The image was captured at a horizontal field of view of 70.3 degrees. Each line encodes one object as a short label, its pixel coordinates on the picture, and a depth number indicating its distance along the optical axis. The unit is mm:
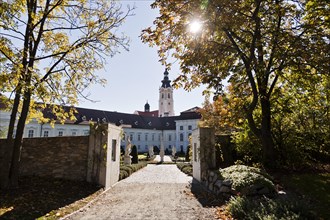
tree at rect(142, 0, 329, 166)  7547
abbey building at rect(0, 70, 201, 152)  48562
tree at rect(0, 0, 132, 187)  7477
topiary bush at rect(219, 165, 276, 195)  6922
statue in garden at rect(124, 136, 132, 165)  20328
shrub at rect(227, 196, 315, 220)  4648
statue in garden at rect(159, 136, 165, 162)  28016
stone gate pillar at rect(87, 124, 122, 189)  9828
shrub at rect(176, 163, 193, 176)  15133
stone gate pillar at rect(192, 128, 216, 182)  10602
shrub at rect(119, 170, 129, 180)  12994
